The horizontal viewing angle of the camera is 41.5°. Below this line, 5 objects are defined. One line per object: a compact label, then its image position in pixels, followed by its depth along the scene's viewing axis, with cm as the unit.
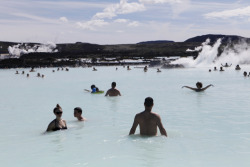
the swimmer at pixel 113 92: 1474
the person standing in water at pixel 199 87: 1608
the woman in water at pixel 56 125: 792
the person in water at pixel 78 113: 902
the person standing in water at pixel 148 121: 638
